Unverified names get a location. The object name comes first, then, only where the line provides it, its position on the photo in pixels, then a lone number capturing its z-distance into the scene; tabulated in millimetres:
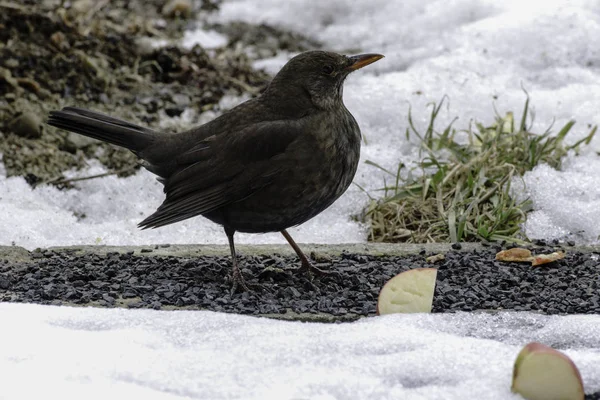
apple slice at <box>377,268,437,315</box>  7152
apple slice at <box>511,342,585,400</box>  5320
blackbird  8008
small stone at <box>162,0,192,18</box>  17891
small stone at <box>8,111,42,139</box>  12727
